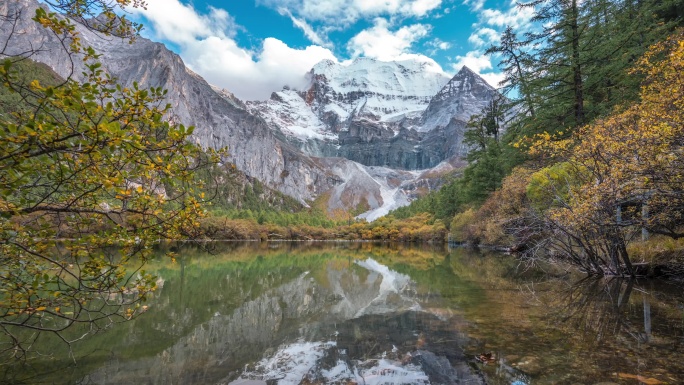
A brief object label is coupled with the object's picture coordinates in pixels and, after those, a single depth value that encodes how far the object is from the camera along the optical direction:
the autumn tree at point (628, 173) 7.86
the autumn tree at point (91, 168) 3.15
